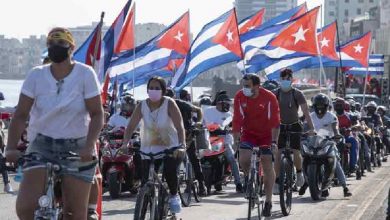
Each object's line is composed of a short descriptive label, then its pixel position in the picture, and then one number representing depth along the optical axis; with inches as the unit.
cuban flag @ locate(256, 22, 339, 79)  1077.8
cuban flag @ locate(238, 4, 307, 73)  1098.7
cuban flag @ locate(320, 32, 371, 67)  1293.1
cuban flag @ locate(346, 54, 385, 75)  1835.4
